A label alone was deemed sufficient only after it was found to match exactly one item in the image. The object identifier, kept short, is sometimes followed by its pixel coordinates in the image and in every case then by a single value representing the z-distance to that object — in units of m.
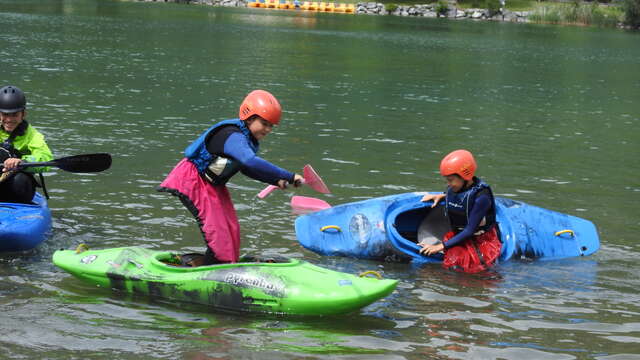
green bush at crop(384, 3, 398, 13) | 80.14
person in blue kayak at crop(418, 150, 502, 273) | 8.80
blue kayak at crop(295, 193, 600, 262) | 9.26
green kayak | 6.97
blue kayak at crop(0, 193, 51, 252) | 8.30
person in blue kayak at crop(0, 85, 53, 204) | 8.55
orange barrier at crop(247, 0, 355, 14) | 80.38
